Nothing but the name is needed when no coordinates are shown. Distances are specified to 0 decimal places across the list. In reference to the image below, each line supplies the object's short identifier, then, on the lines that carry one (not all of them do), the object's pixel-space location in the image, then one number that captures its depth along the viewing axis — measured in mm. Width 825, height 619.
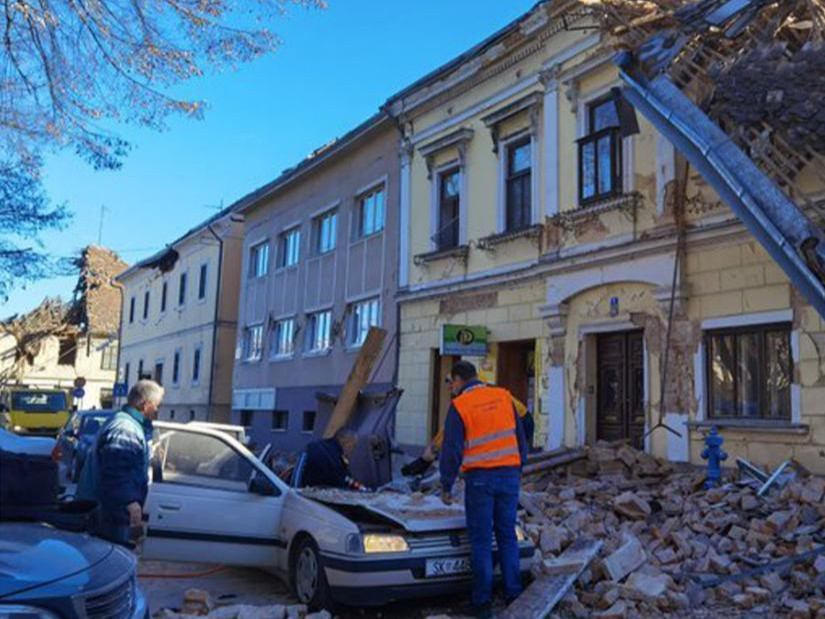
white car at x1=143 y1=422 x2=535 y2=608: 5594
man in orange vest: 5684
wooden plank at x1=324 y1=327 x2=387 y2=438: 12125
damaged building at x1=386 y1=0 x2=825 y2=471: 8508
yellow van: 30609
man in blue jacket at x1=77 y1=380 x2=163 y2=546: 4883
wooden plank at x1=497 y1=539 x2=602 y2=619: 5252
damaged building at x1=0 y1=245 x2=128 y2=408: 50844
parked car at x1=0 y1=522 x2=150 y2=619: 2986
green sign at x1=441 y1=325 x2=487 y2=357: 14102
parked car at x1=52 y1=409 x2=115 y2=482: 10930
